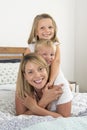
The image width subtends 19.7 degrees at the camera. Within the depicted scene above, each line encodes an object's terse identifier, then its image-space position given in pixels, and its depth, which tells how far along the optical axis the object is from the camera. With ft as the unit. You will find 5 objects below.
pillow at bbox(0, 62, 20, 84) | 8.97
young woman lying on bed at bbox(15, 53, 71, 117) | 4.73
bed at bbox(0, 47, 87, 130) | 3.43
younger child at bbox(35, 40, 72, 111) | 4.79
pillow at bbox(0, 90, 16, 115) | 5.27
